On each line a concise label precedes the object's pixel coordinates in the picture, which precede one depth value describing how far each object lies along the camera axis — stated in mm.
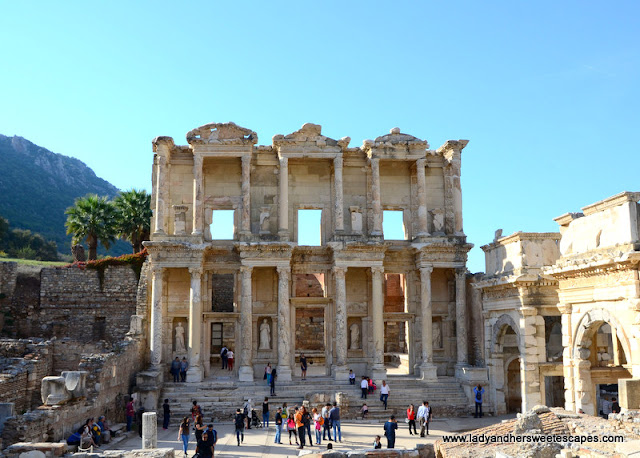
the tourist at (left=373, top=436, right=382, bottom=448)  16531
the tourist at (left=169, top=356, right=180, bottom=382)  25906
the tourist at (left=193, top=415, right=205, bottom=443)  16026
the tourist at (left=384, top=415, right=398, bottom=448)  17141
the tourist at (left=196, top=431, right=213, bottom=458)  15156
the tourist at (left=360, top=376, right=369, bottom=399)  24156
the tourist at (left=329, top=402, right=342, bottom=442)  19266
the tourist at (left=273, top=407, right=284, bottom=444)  19094
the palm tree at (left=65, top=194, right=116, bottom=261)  35781
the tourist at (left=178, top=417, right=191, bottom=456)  17438
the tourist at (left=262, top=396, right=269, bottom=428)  21641
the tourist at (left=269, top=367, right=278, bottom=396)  24203
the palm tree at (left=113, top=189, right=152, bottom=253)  35688
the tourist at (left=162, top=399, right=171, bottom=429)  21727
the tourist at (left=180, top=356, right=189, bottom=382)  25922
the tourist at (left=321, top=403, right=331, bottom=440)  19438
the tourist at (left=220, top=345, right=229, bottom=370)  29141
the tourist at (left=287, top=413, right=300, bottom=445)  19277
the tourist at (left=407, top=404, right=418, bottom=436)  20156
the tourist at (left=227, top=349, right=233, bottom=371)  29031
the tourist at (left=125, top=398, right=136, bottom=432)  21562
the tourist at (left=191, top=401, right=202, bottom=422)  20125
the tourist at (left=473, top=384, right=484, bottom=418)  23922
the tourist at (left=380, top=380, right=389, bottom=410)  23625
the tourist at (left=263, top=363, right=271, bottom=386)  24762
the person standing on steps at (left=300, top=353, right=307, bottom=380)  26684
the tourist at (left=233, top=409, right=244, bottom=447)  18812
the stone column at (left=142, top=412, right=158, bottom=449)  17359
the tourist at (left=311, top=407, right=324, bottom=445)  19047
